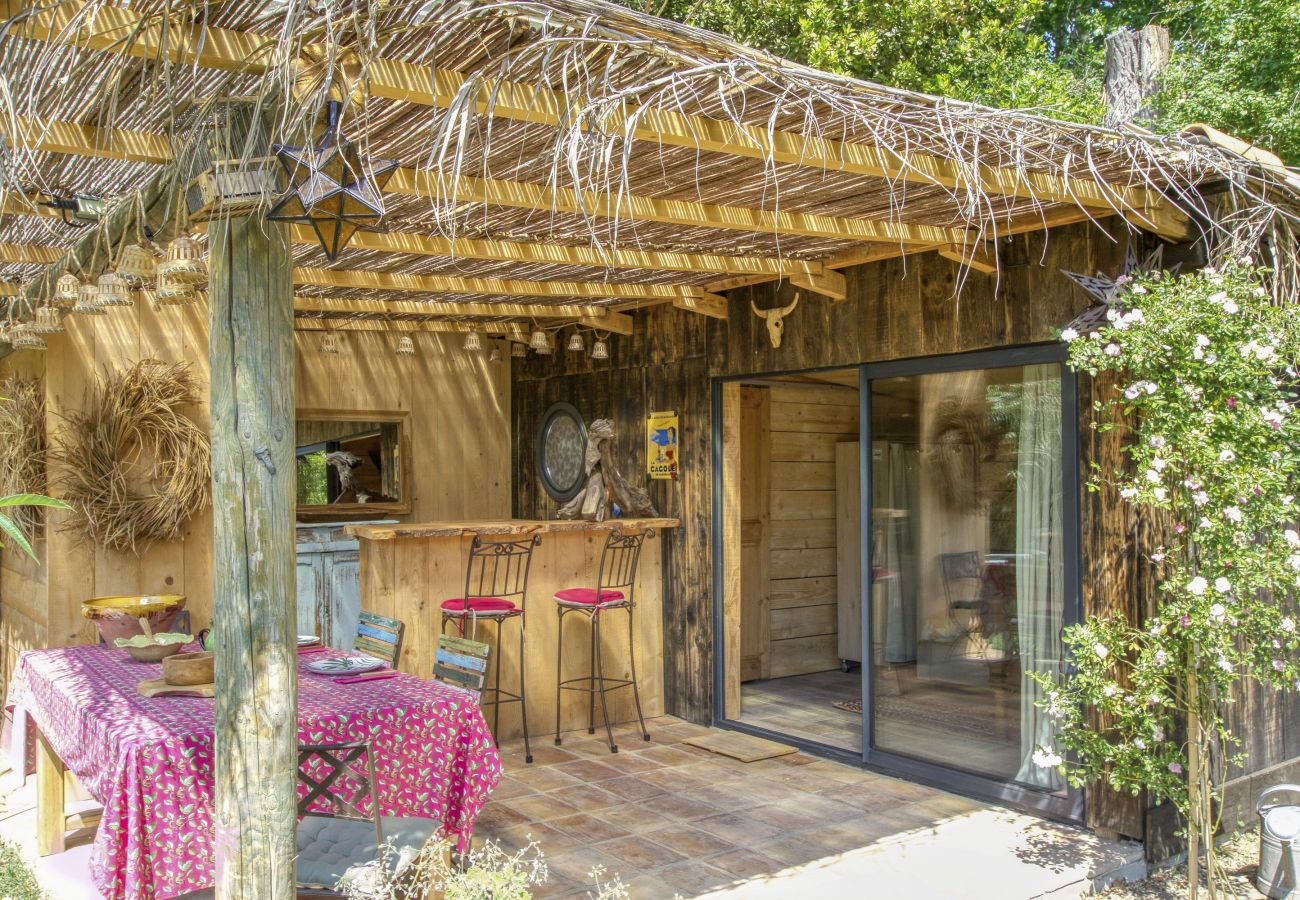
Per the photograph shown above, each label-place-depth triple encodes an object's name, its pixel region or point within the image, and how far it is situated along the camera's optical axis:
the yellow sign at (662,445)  6.04
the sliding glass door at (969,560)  4.27
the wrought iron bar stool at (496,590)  5.23
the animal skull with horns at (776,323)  5.32
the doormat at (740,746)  5.26
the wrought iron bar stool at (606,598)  5.57
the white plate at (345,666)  3.60
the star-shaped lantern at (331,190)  2.38
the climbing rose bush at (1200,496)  3.37
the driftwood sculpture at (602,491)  5.98
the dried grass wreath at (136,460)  5.39
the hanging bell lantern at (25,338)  4.43
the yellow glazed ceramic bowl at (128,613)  4.33
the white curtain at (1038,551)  4.24
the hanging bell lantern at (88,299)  3.68
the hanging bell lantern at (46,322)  4.36
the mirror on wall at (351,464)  6.71
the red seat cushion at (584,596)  5.55
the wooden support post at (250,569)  2.51
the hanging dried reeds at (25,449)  5.45
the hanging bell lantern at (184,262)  3.01
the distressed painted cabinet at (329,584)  6.14
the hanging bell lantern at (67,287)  3.89
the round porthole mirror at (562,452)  6.70
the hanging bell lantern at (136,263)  3.35
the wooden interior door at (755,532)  6.86
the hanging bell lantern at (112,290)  3.59
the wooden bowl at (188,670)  3.33
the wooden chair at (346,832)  2.74
